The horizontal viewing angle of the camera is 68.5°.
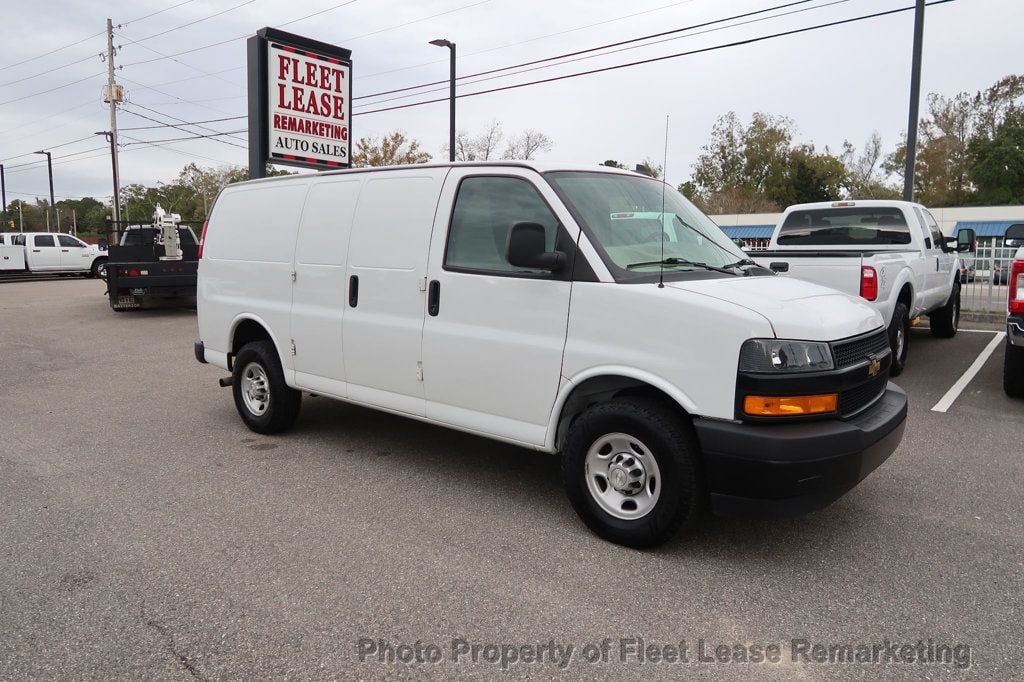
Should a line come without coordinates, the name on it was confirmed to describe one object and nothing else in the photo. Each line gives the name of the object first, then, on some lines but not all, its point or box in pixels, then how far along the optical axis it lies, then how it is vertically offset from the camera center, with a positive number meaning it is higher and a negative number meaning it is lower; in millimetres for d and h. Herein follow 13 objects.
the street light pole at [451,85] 19922 +4511
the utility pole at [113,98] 35406 +7113
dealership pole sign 10875 +2269
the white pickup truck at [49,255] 28938 -278
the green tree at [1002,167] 54906 +7238
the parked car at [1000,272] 15266 -125
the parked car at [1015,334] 6832 -627
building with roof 43406 +2637
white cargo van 3523 -435
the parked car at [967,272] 14603 -137
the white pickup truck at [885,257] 7418 +63
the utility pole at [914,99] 13859 +3118
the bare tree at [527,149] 42950 +6379
